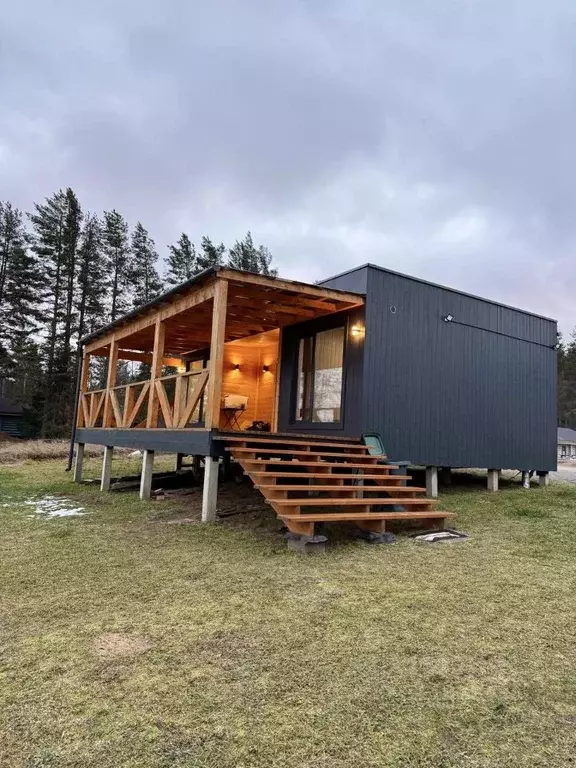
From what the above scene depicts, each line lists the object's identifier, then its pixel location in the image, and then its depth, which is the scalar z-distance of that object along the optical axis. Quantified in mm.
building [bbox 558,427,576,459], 31911
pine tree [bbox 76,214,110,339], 23359
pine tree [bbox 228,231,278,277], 26578
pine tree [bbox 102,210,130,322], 24188
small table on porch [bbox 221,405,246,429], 10734
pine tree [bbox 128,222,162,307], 24781
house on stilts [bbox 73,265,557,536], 5734
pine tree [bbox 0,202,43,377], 22922
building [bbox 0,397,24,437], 28703
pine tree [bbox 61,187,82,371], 23031
